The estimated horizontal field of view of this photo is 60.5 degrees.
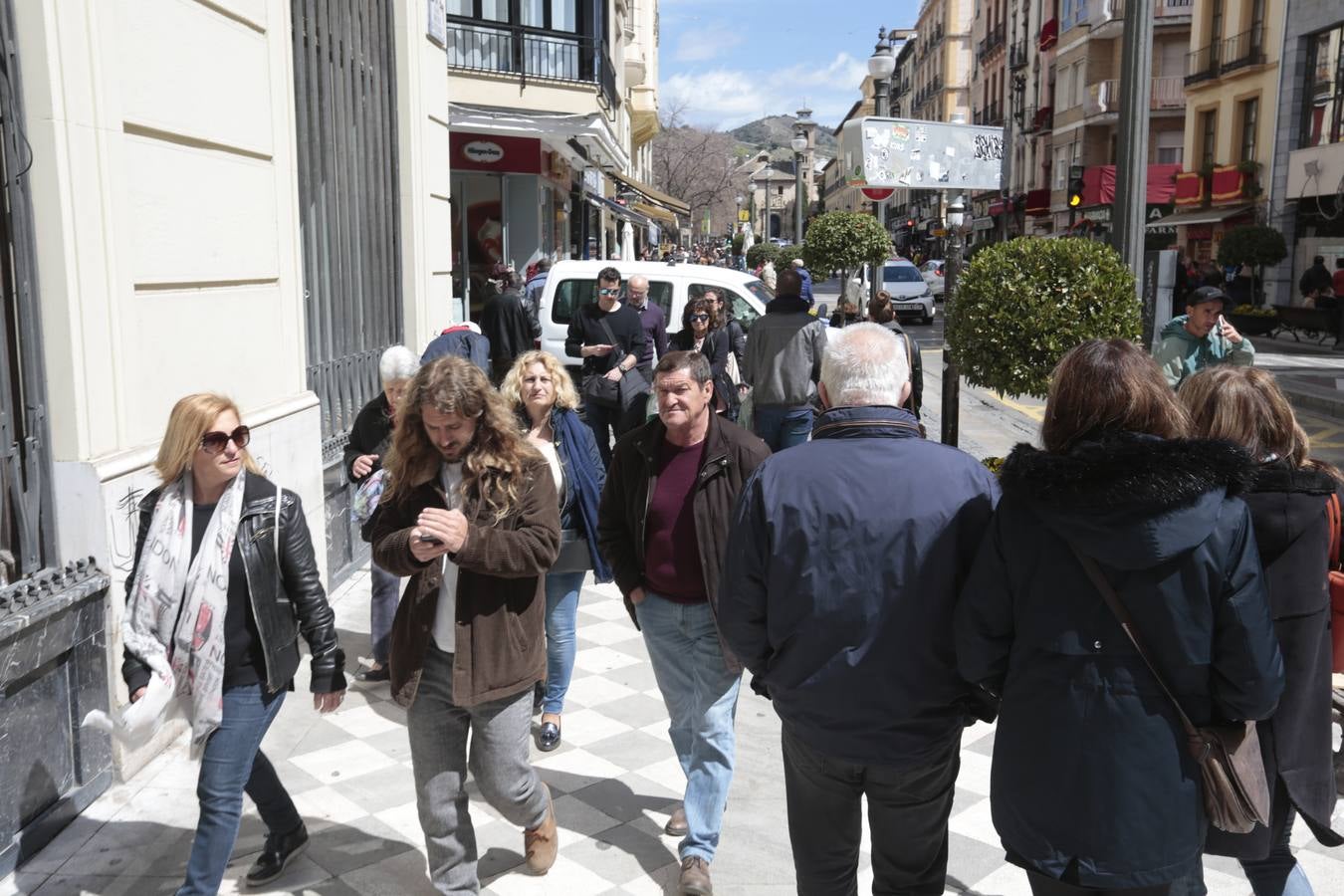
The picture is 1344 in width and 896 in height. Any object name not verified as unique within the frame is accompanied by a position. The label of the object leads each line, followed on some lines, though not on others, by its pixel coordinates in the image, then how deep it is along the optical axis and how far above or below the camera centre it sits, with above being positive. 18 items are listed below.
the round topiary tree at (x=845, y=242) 20.50 +0.53
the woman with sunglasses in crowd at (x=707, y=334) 8.90 -0.48
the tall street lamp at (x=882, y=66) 17.66 +3.20
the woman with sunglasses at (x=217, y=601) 3.18 -0.91
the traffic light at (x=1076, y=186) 10.92 +0.81
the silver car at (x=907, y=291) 28.64 -0.47
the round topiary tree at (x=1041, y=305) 7.07 -0.20
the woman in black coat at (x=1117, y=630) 2.30 -0.73
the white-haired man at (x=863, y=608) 2.69 -0.80
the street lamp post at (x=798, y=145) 25.84 +2.82
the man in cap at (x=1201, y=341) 6.61 -0.42
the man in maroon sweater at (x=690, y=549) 3.70 -0.90
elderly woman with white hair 5.05 -0.65
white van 12.54 -0.20
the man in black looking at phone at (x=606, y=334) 9.30 -0.49
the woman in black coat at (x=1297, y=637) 2.67 -0.85
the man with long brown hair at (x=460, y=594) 3.33 -0.94
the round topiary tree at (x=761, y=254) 44.12 +0.71
